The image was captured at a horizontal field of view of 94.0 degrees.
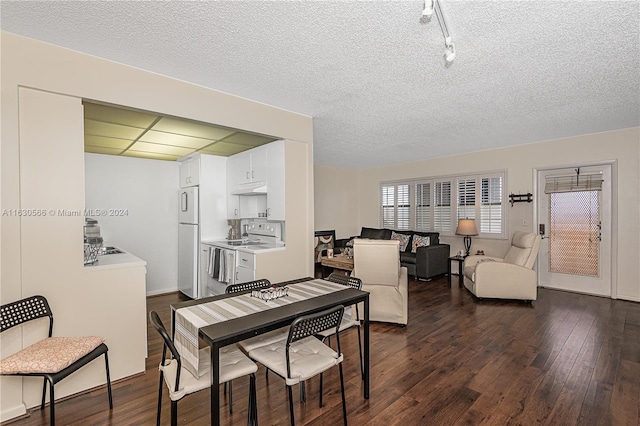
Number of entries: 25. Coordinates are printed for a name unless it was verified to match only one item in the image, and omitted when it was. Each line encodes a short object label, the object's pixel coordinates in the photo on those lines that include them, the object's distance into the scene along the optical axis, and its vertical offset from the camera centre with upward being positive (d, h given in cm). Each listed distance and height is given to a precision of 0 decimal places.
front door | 472 -33
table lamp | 578 -36
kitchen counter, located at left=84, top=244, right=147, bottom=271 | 243 -45
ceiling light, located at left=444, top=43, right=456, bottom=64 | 191 +100
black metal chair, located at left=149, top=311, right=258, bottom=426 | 154 -92
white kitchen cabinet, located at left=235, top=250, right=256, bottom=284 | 355 -69
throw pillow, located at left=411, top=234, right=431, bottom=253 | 637 -69
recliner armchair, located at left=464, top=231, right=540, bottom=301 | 439 -100
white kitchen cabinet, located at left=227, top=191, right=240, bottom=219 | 502 +8
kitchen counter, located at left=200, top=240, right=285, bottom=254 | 359 -47
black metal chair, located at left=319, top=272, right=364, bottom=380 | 241 -91
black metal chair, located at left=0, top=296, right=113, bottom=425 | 175 -89
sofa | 586 -91
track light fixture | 175 +117
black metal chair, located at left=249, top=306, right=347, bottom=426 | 167 -92
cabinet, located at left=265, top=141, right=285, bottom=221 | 369 +38
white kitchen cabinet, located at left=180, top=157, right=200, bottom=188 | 485 +66
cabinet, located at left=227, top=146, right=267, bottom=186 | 407 +66
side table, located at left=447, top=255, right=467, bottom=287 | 581 -114
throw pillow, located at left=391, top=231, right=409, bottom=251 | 661 -64
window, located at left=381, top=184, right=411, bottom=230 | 743 +10
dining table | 153 -63
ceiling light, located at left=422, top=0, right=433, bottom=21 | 146 +100
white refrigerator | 482 -50
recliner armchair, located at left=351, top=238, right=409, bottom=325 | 352 -82
